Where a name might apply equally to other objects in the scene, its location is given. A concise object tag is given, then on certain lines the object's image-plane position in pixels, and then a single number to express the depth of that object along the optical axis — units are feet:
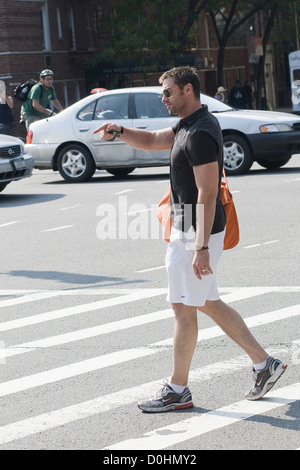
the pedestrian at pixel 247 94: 142.10
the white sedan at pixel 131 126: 58.34
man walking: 17.21
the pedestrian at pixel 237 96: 126.21
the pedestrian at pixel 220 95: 103.23
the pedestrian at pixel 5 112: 80.77
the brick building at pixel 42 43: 134.41
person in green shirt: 67.88
